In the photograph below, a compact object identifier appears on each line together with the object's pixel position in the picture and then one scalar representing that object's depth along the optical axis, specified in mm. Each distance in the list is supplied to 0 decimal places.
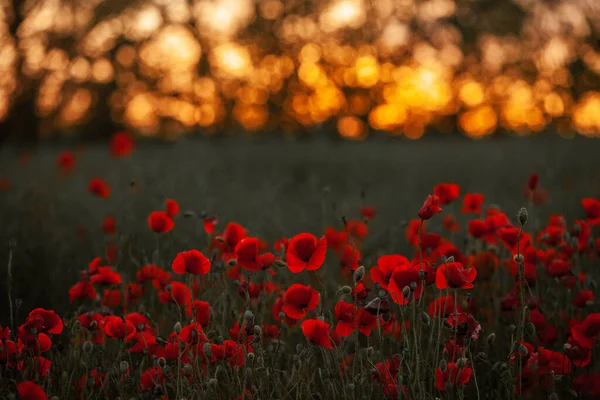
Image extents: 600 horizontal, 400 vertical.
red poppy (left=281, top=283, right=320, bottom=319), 4734
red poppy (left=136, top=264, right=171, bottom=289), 5011
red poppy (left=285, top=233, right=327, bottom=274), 4730
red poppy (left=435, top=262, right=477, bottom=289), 4678
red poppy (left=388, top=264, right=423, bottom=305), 4691
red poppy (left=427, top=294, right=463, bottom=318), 4831
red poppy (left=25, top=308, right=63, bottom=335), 4742
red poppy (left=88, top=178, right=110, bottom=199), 5766
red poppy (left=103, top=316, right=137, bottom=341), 4775
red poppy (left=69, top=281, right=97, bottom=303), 4970
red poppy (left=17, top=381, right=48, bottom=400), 4644
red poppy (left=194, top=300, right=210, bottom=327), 4785
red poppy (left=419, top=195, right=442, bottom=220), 4718
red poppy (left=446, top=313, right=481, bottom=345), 4714
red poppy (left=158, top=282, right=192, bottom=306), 4869
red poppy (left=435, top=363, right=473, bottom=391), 4710
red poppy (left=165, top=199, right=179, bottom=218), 5145
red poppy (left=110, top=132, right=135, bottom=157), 7987
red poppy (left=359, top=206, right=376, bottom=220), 5423
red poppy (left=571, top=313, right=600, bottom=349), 4730
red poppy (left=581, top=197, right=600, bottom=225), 5061
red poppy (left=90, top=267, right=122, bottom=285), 4922
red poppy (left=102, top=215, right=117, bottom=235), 5484
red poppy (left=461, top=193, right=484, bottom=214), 5208
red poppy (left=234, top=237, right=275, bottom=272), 4786
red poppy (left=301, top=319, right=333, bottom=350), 4674
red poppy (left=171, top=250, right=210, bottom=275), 4790
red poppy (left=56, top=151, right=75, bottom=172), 7925
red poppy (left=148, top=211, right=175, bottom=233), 5018
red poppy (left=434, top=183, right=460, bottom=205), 5125
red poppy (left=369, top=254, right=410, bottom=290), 4744
